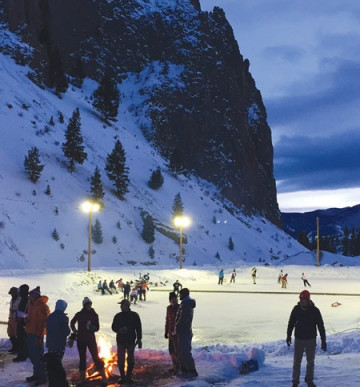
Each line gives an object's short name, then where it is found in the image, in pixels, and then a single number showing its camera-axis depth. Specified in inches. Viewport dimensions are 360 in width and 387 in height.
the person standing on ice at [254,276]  1574.8
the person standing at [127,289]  996.6
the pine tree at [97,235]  1748.5
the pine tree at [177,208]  2300.7
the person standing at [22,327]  422.6
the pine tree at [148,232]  1983.3
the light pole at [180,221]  1695.1
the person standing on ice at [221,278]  1484.1
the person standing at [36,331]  362.3
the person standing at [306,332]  326.0
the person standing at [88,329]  364.2
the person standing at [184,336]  374.9
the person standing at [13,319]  435.8
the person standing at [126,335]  362.6
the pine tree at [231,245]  2474.2
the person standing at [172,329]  390.8
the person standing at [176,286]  1037.1
